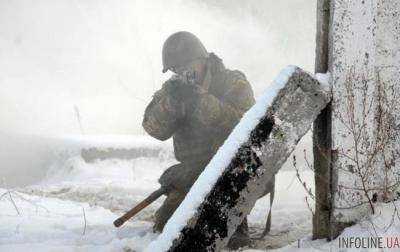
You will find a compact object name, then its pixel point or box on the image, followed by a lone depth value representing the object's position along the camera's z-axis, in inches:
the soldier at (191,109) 332.8
